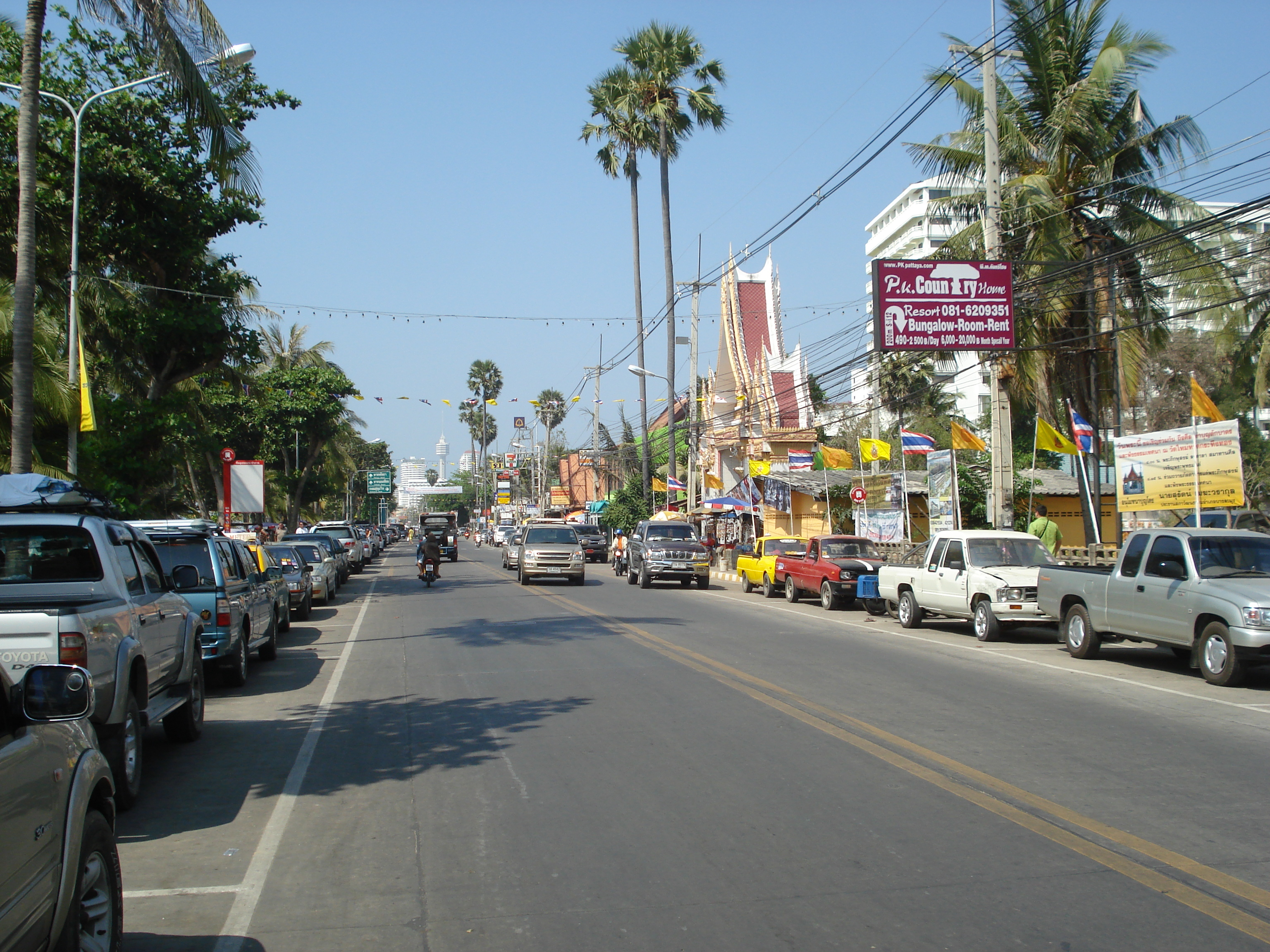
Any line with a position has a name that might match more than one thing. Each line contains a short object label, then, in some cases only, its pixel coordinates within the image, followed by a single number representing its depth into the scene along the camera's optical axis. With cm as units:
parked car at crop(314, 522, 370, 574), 4228
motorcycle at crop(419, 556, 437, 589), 3219
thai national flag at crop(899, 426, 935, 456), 2867
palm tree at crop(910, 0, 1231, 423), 2414
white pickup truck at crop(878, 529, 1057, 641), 1658
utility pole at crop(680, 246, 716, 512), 4319
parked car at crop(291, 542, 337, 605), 2522
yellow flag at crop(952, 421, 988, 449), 2536
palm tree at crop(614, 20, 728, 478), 4216
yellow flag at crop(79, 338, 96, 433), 1961
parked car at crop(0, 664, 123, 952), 334
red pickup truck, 2309
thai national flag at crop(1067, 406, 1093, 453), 2267
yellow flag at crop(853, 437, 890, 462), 3175
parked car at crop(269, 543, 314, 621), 2169
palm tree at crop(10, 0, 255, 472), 1359
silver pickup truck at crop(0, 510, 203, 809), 646
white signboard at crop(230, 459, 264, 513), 3069
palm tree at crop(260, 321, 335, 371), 5847
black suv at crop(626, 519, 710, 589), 3086
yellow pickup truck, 2761
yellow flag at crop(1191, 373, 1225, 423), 1944
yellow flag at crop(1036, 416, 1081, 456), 2327
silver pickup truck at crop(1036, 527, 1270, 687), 1147
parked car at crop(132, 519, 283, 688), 1192
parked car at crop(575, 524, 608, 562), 5159
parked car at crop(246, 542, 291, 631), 1789
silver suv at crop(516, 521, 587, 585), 3212
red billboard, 1906
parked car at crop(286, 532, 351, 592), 3081
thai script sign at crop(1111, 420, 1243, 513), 1775
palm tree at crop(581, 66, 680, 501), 4316
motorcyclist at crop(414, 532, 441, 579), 3181
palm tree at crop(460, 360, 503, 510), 10375
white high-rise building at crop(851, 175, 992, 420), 9294
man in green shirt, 2195
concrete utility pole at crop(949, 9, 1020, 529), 2053
